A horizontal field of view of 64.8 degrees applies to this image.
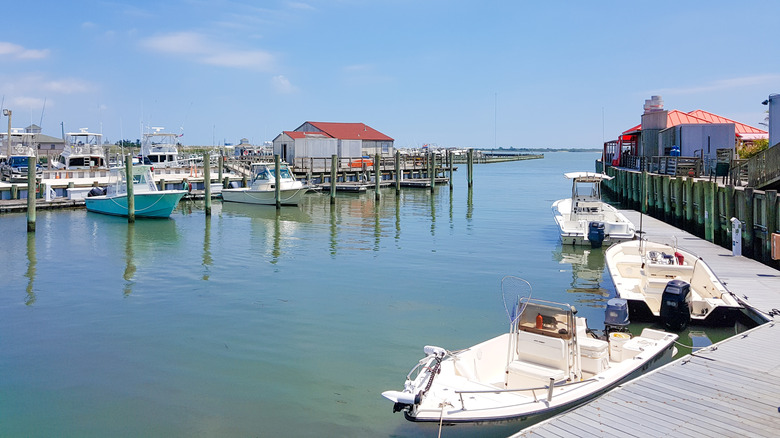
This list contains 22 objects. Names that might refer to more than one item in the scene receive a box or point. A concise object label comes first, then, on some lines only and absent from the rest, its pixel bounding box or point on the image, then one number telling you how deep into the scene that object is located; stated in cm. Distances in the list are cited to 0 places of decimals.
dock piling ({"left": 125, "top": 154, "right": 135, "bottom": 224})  3061
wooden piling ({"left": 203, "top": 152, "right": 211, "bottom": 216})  3278
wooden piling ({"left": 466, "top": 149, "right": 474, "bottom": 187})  5425
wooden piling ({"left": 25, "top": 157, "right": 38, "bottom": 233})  2672
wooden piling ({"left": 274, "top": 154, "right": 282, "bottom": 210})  3669
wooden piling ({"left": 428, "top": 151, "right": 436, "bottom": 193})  5053
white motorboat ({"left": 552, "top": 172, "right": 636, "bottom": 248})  2180
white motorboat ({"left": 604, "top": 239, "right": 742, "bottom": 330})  1191
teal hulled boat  3194
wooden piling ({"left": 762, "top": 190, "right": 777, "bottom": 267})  1540
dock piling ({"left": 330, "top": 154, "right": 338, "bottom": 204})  3896
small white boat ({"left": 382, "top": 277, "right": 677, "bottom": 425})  726
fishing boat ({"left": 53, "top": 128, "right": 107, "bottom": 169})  4616
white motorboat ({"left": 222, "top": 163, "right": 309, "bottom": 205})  3866
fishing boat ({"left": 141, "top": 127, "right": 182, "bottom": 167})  4872
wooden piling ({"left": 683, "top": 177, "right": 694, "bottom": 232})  2345
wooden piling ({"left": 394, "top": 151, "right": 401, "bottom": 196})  4681
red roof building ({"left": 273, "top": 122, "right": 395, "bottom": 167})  5616
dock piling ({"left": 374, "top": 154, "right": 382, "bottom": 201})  4234
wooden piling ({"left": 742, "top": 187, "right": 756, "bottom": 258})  1675
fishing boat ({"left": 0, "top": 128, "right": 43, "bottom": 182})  4553
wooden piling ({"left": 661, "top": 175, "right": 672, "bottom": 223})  2728
